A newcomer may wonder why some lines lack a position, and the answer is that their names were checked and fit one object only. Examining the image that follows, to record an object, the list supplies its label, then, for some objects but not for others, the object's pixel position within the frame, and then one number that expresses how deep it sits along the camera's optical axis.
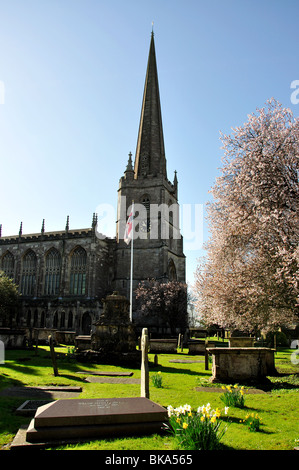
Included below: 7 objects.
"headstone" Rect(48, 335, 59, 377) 11.19
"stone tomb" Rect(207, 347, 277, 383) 10.59
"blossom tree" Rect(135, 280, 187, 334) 37.97
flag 26.17
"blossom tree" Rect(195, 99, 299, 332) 13.08
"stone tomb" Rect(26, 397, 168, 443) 4.75
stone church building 41.25
